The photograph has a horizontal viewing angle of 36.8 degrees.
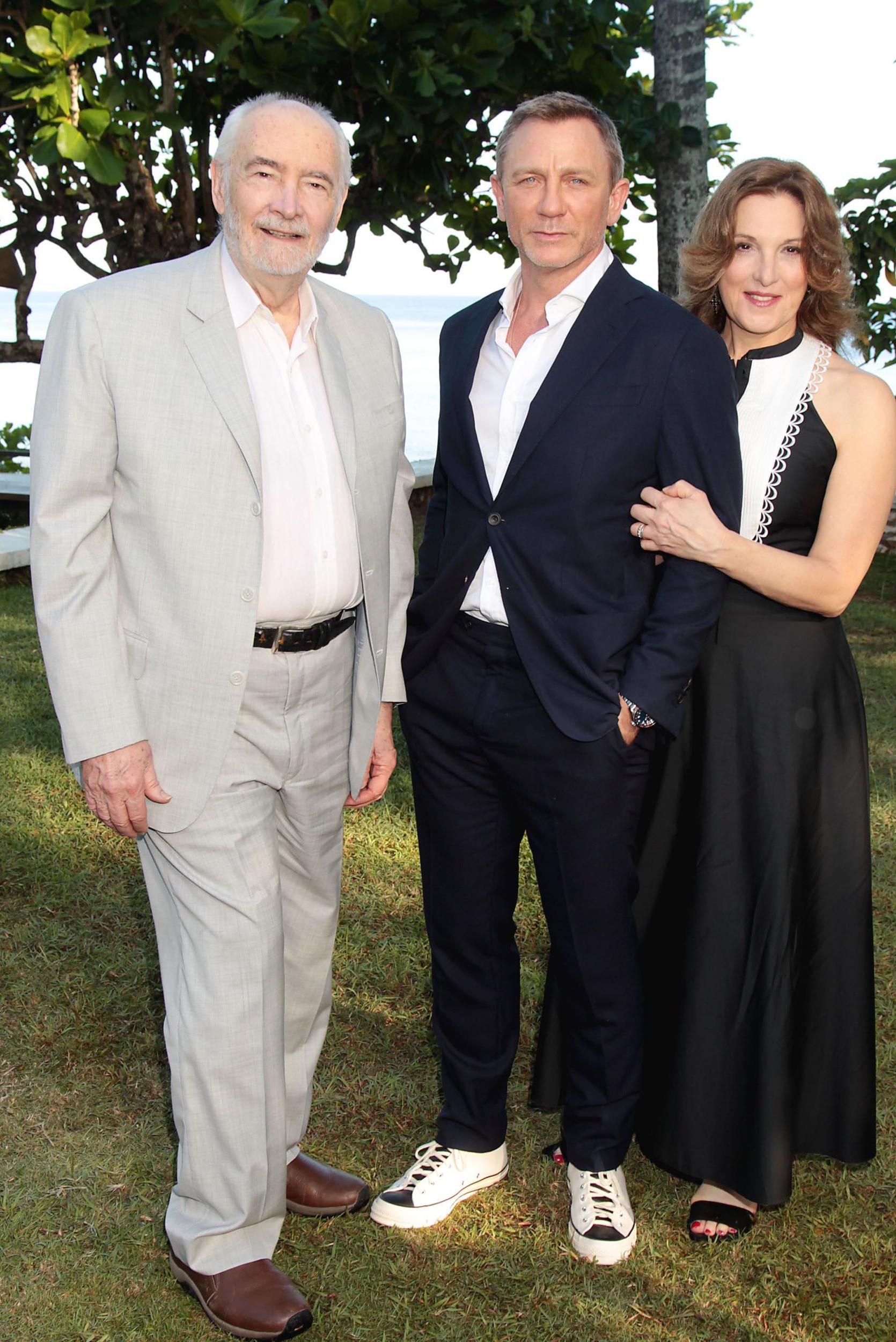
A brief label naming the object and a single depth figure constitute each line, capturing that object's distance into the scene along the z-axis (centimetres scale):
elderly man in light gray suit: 251
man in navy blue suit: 273
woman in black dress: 287
